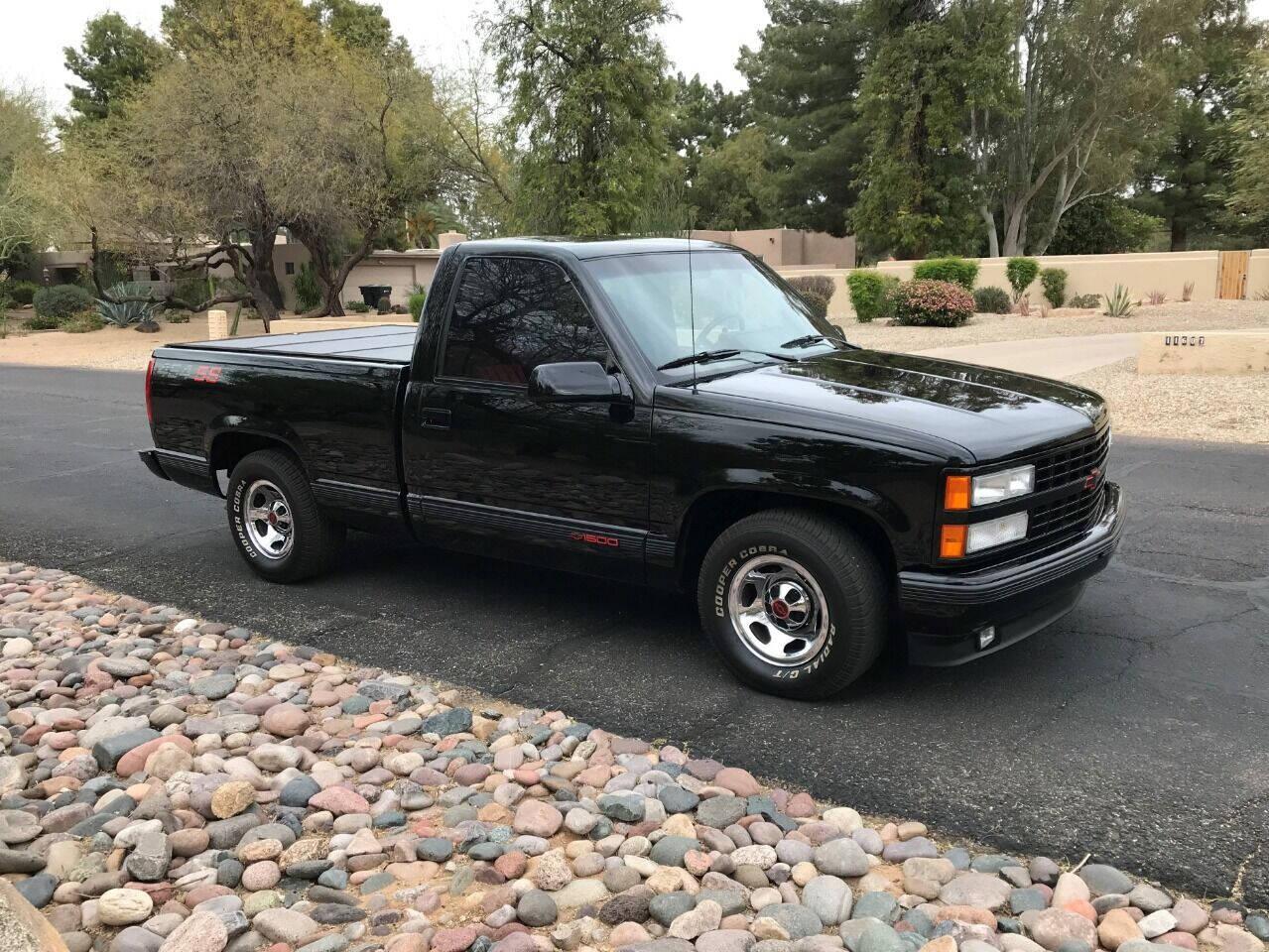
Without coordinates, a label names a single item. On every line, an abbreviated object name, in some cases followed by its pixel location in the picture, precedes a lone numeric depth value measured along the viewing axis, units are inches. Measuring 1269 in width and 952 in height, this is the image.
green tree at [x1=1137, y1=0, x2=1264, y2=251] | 1766.7
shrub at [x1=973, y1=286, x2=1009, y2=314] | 1117.1
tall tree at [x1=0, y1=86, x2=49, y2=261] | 1544.0
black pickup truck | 173.2
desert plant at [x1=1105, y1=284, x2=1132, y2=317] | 1058.7
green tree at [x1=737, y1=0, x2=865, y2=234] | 1830.7
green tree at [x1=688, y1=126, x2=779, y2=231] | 2394.2
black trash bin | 1536.7
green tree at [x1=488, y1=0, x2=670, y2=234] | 1052.5
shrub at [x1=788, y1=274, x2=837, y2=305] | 1109.2
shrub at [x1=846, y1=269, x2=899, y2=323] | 1055.0
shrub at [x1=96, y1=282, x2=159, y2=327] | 1453.0
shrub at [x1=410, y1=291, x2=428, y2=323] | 1054.4
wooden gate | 1235.2
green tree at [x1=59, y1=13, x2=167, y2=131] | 2129.7
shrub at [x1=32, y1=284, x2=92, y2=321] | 1587.1
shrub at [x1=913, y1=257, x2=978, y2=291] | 1109.7
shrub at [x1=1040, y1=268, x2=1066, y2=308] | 1190.3
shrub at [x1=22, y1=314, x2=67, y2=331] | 1542.8
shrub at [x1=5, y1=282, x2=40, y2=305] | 1918.1
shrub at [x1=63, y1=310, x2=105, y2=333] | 1451.8
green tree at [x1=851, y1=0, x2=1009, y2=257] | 1347.2
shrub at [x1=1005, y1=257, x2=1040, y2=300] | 1188.5
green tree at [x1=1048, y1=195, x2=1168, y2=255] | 1785.2
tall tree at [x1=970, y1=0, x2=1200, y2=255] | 1433.3
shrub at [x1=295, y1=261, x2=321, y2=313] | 1550.2
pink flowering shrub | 983.0
